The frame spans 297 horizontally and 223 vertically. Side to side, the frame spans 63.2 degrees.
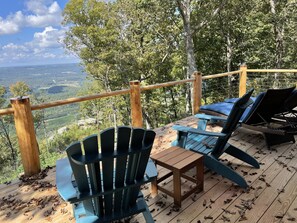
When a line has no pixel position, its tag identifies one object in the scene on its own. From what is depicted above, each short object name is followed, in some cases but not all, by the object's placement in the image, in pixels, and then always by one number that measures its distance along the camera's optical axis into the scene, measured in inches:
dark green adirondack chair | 56.7
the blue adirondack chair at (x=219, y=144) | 101.2
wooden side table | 89.3
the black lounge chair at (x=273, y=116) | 132.5
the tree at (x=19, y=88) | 606.7
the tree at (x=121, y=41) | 530.3
